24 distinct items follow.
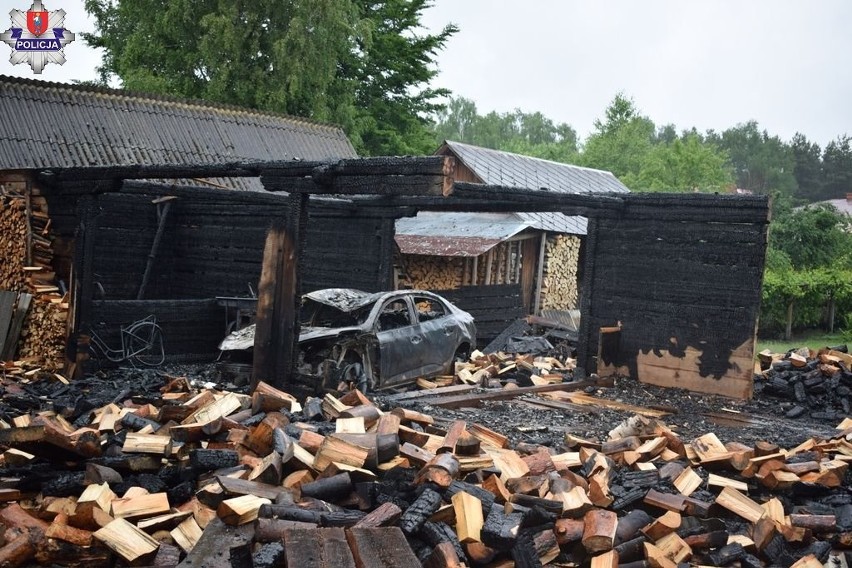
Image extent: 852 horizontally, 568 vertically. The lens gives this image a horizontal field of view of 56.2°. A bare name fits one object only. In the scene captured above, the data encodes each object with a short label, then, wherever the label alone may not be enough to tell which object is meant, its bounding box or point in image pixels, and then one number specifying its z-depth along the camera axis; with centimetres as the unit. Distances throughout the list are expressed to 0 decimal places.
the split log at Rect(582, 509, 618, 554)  548
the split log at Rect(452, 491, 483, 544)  529
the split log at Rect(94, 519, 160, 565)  511
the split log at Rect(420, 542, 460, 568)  493
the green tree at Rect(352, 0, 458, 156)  3005
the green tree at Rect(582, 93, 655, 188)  5656
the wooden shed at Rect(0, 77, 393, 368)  1286
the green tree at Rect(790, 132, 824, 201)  6906
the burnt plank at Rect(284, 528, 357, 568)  451
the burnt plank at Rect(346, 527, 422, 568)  464
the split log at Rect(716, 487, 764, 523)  625
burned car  1095
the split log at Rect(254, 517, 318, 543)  495
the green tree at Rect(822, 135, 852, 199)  6769
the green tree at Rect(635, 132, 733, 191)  4650
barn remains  1007
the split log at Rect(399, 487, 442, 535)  520
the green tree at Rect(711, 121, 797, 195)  6950
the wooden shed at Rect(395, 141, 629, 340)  2005
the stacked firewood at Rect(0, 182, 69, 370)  1274
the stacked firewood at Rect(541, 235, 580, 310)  2222
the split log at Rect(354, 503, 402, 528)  514
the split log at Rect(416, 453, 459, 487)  575
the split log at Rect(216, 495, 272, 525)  523
